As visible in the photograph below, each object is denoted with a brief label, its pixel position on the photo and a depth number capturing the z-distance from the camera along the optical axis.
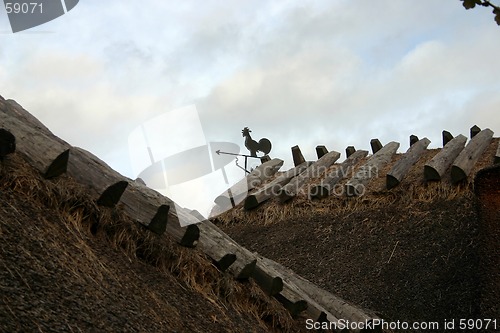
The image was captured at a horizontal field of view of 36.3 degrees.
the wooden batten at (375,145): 11.20
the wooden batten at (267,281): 5.64
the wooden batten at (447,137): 10.94
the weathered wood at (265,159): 11.84
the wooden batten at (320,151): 11.46
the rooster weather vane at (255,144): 12.09
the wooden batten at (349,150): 11.28
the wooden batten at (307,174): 9.83
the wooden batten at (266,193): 9.96
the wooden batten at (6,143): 4.15
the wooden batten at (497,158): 9.19
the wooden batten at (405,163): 9.28
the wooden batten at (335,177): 9.68
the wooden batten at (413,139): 11.11
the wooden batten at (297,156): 11.23
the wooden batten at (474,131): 10.83
